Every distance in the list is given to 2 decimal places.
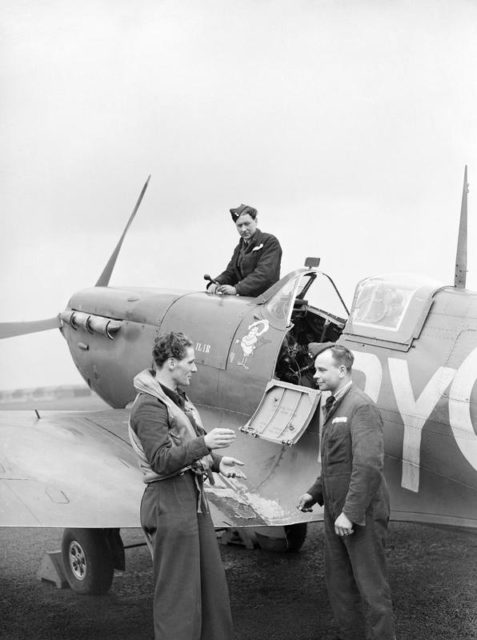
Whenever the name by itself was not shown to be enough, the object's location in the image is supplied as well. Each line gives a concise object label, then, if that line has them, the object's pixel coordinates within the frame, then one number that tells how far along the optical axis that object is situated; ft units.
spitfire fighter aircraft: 13.04
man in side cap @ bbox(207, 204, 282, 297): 18.89
